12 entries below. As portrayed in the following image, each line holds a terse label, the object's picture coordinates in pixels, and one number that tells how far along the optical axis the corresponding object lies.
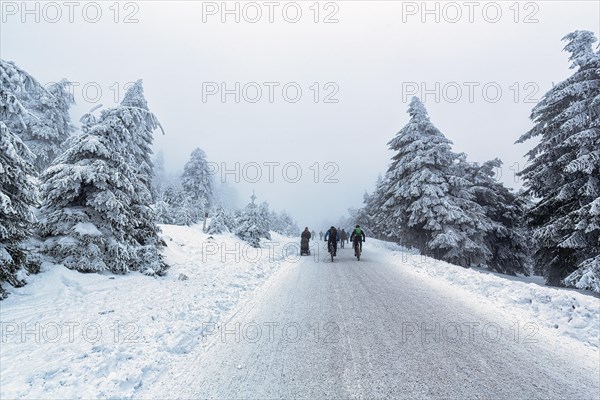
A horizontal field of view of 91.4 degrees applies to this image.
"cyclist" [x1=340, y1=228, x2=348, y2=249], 28.06
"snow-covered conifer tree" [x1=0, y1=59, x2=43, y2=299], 5.63
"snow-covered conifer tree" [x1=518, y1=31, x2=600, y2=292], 10.41
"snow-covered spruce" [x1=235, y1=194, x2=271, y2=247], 26.83
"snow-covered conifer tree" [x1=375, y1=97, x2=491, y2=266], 17.31
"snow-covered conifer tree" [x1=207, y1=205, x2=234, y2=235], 27.27
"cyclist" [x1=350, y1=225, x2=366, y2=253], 16.86
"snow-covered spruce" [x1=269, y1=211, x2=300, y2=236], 74.49
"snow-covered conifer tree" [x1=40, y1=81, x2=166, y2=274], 7.84
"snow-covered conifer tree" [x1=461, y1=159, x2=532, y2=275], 21.55
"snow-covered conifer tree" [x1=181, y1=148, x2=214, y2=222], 40.78
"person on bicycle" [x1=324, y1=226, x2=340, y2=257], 16.78
